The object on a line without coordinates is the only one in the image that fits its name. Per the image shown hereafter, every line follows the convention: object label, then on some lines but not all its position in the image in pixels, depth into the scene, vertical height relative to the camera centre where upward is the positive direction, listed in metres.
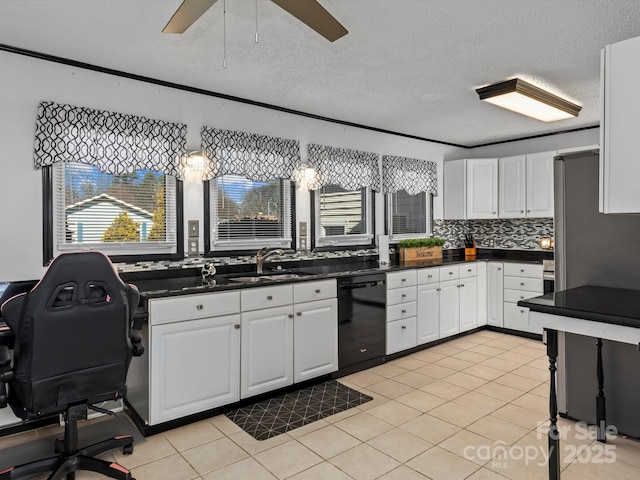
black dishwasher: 3.72 -0.77
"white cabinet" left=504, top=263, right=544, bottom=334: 4.91 -0.65
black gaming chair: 1.95 -0.54
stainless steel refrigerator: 2.61 -0.23
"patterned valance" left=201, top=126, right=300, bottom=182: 3.58 +0.74
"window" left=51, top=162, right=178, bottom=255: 2.97 +0.20
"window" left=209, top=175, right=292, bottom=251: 3.69 +0.21
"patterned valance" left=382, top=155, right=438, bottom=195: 5.07 +0.75
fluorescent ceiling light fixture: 3.47 +1.19
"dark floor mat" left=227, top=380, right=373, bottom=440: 2.82 -1.26
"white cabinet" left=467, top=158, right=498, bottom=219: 5.57 +0.61
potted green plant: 4.94 -0.17
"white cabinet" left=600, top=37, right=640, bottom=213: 1.60 +0.41
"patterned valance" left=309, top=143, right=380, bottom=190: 4.36 +0.74
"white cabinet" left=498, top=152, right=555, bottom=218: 5.12 +0.60
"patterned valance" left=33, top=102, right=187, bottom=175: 2.84 +0.71
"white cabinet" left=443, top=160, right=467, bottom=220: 5.68 +0.61
